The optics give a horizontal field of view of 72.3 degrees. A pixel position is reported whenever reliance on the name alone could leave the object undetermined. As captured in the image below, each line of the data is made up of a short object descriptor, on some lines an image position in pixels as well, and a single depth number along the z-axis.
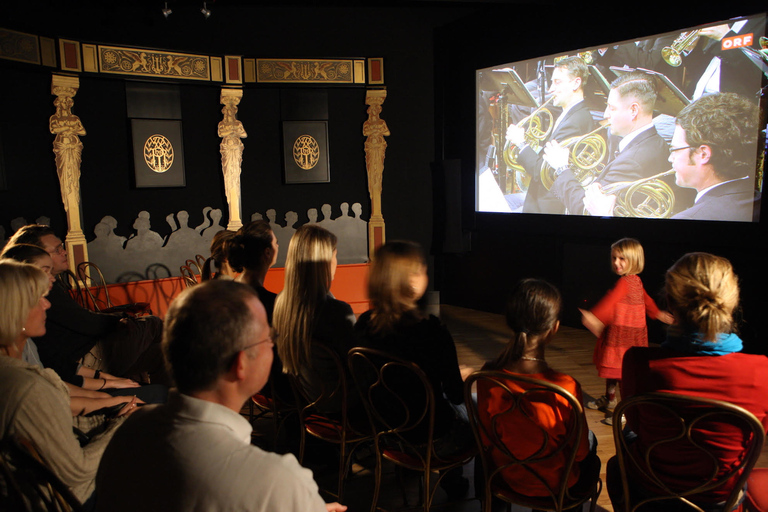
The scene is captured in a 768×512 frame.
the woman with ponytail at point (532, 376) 1.60
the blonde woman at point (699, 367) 1.46
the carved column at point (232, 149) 6.21
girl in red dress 3.02
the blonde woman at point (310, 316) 2.13
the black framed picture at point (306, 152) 6.57
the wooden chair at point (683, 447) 1.33
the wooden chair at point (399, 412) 1.83
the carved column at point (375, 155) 6.82
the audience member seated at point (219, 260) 2.97
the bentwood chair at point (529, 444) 1.51
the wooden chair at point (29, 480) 1.02
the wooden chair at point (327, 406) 2.12
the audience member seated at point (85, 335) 2.42
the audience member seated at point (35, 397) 1.29
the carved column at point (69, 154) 5.18
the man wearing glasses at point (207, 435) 0.79
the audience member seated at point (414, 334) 1.86
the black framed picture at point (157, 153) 5.74
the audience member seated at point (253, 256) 2.53
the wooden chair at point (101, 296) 4.12
